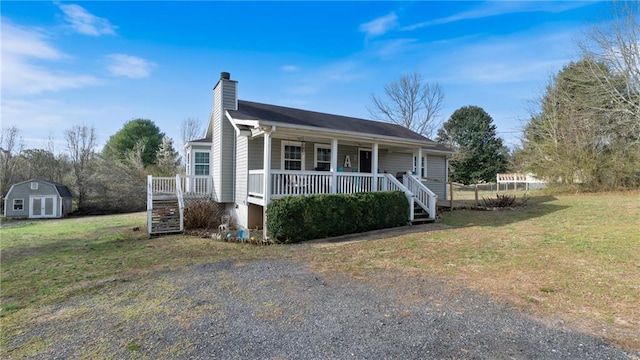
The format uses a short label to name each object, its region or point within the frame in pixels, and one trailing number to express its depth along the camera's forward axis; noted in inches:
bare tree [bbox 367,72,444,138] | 1186.1
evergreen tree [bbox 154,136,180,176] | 967.6
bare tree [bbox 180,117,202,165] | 1402.6
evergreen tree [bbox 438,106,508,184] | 1263.5
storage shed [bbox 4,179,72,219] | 762.2
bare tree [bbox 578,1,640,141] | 649.0
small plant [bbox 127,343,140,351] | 115.1
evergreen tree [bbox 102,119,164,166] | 1234.6
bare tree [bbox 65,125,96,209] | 911.0
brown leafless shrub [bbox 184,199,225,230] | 436.5
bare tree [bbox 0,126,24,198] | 888.9
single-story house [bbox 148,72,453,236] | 362.3
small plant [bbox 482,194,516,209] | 508.1
